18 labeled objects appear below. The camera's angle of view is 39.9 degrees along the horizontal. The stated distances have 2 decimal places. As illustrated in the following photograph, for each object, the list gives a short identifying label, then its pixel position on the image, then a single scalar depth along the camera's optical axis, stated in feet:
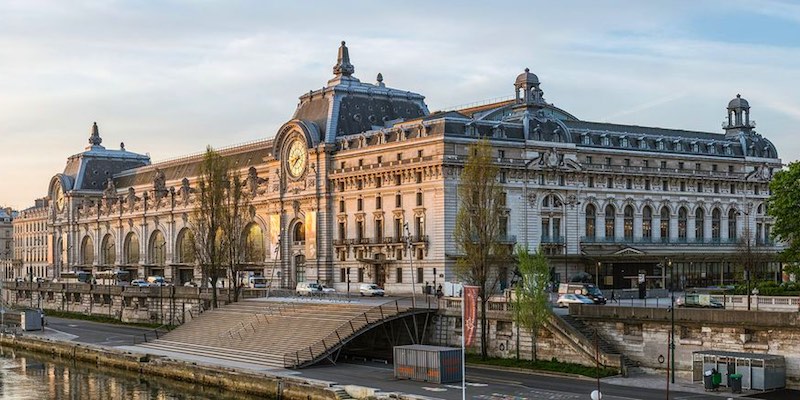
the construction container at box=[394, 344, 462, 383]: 225.56
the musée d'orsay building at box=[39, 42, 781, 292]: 386.73
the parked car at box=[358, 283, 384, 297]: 366.02
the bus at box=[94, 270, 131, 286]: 562.66
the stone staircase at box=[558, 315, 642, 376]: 229.86
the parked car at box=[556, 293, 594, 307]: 273.21
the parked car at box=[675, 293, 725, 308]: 243.81
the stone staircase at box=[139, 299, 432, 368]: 267.80
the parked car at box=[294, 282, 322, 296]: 367.04
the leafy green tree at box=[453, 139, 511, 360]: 264.52
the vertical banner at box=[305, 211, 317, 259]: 430.20
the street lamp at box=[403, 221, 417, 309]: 360.73
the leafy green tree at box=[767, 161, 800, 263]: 279.90
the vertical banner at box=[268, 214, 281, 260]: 458.09
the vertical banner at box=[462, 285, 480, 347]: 203.21
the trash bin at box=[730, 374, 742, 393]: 202.28
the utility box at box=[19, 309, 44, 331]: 392.47
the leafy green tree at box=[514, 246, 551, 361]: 241.35
